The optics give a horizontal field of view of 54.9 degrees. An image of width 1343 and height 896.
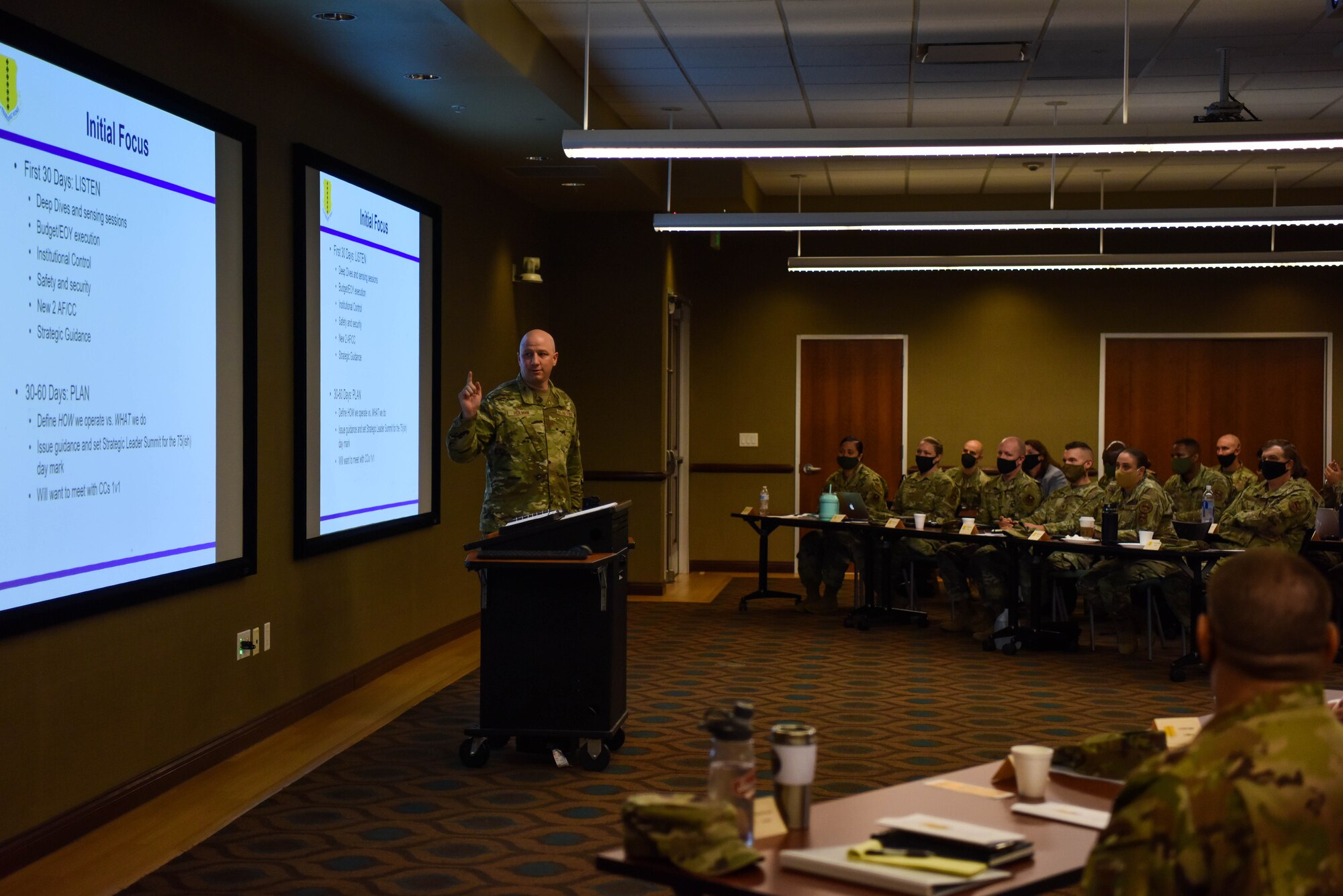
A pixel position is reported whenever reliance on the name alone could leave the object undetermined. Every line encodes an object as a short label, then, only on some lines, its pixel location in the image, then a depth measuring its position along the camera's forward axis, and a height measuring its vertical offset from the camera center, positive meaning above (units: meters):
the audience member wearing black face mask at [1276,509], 7.79 -0.47
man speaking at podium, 5.75 -0.05
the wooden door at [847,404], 12.89 +0.26
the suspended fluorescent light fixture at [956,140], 5.57 +1.28
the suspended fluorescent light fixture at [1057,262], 10.39 +1.39
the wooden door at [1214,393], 12.34 +0.37
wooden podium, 5.16 -0.88
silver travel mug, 2.08 -0.56
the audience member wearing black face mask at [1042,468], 9.80 -0.30
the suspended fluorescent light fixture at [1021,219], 8.55 +1.44
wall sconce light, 9.58 +1.19
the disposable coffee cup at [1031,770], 2.29 -0.60
